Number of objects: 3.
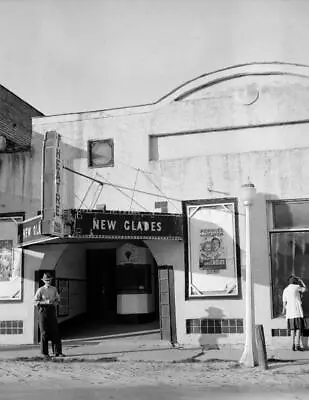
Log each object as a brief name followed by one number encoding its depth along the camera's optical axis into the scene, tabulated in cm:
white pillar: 1116
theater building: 1403
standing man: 1260
